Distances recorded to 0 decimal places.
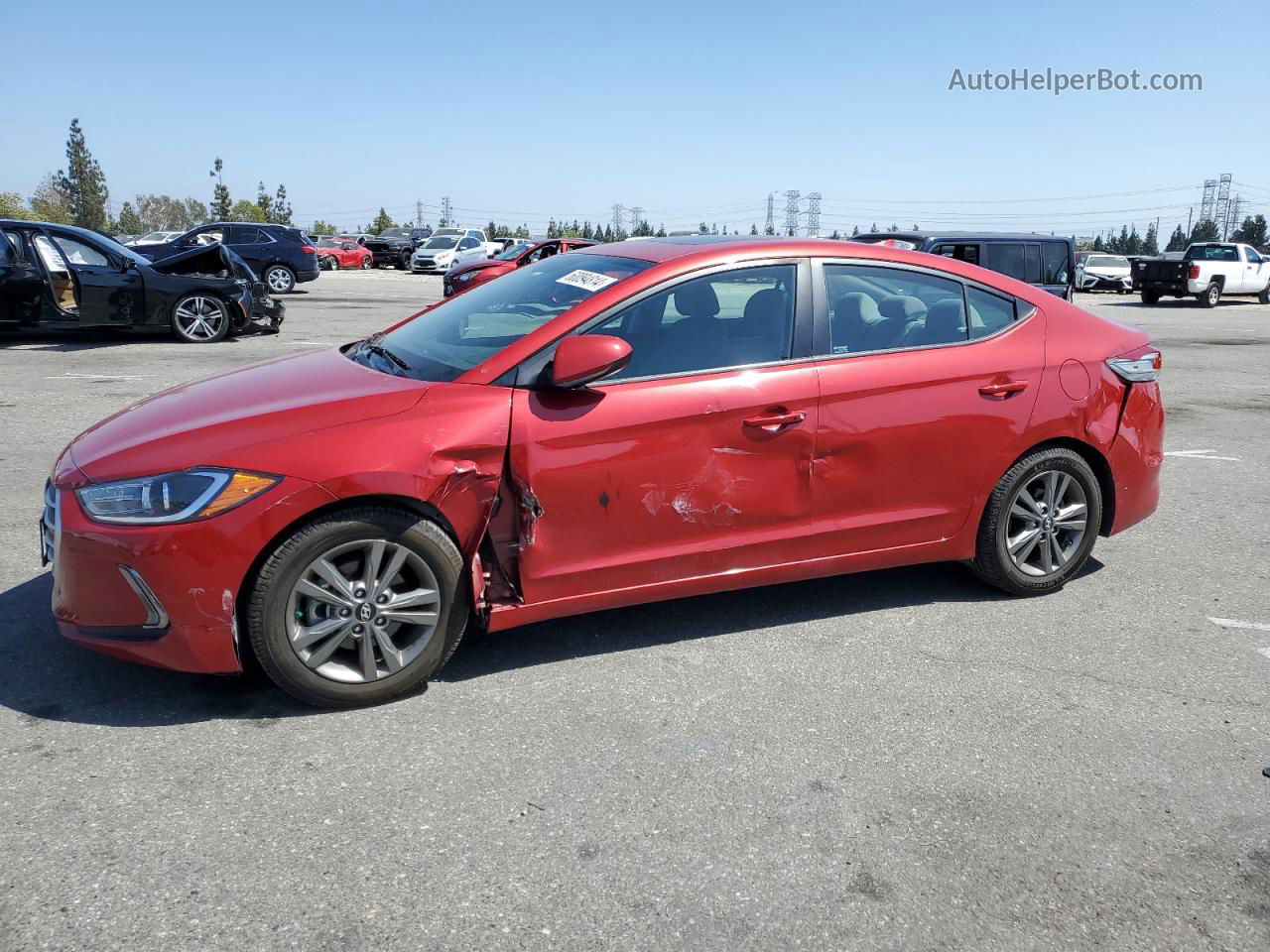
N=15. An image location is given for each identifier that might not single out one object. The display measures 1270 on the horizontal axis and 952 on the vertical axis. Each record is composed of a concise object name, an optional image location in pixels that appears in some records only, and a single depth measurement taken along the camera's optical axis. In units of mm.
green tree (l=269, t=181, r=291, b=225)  111950
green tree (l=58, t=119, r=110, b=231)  103125
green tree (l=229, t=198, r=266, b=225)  95062
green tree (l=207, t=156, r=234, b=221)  99800
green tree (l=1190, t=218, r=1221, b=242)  107706
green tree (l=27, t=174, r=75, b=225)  83212
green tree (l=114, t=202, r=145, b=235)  107425
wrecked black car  12539
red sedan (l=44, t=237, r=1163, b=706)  3445
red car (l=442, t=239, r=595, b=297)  20703
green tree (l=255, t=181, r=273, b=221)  99994
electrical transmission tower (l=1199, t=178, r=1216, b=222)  104188
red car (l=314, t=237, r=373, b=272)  44844
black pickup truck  47594
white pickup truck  29344
